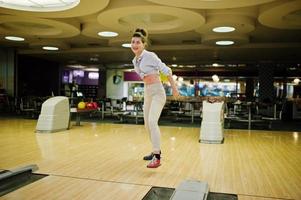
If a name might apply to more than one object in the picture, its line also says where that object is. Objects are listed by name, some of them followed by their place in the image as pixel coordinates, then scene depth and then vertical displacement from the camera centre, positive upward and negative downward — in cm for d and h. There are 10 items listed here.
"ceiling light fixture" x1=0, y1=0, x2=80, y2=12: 649 +191
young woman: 332 +11
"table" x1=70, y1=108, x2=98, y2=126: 761 -62
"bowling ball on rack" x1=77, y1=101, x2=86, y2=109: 809 -50
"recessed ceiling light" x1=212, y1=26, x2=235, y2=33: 838 +187
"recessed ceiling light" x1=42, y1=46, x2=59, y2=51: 1204 +169
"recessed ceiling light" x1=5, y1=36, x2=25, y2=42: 1055 +181
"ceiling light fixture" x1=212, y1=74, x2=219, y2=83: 1748 +76
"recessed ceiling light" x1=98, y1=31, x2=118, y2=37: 947 +185
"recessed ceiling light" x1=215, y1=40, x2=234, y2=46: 1000 +174
